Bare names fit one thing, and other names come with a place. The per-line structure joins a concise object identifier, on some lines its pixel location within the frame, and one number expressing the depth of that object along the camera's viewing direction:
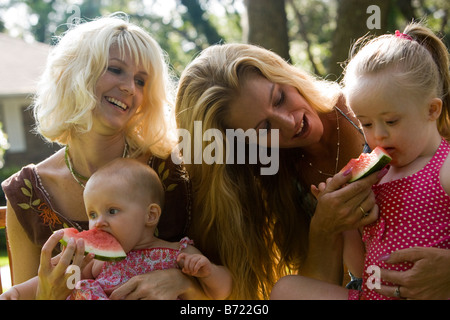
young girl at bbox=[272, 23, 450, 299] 2.24
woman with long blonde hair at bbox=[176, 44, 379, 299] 2.81
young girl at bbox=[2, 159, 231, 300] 2.54
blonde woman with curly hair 2.95
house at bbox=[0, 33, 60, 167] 17.03
